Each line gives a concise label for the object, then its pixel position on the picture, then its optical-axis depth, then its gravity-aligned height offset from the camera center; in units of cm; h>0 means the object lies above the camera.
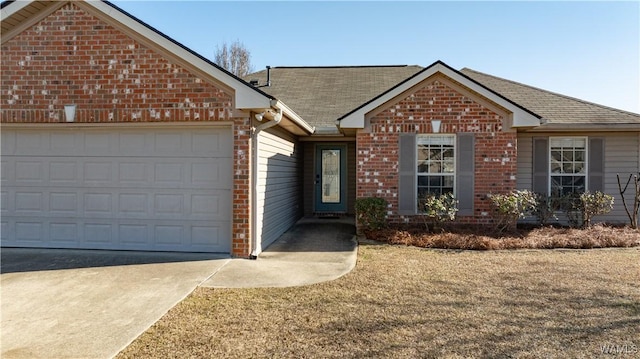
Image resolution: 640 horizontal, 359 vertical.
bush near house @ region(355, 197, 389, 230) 916 -72
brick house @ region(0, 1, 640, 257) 702 +73
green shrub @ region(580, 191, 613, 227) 955 -56
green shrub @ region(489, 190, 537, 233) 878 -56
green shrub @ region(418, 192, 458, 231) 892 -62
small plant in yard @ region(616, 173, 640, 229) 981 -50
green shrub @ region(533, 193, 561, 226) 990 -66
